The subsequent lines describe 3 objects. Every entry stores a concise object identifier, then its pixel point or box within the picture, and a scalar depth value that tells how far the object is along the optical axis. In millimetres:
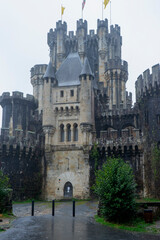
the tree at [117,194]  19625
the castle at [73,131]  36125
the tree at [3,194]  22230
